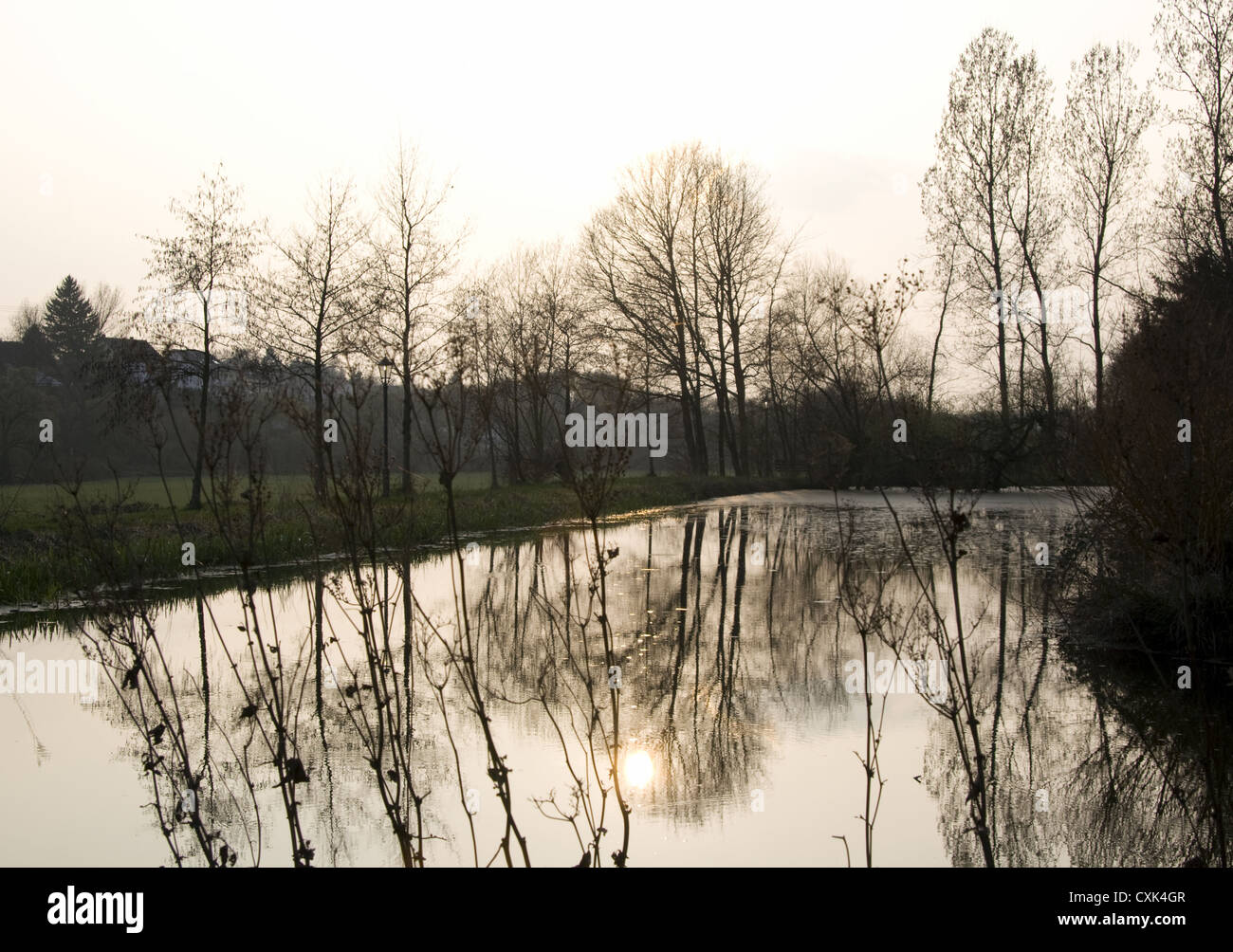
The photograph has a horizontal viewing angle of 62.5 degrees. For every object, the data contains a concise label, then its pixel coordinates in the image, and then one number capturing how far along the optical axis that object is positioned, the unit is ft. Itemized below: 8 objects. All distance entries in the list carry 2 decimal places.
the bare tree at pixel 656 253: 131.85
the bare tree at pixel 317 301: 87.15
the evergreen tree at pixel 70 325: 183.22
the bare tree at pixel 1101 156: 96.63
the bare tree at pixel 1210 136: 63.91
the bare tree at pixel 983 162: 107.47
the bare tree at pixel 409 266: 98.78
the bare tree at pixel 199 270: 80.07
